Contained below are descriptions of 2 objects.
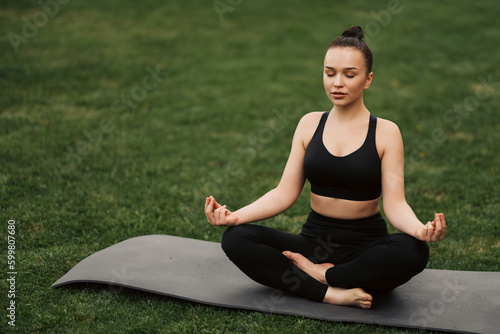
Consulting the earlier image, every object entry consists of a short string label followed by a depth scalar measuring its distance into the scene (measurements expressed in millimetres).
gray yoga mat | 3023
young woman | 3057
